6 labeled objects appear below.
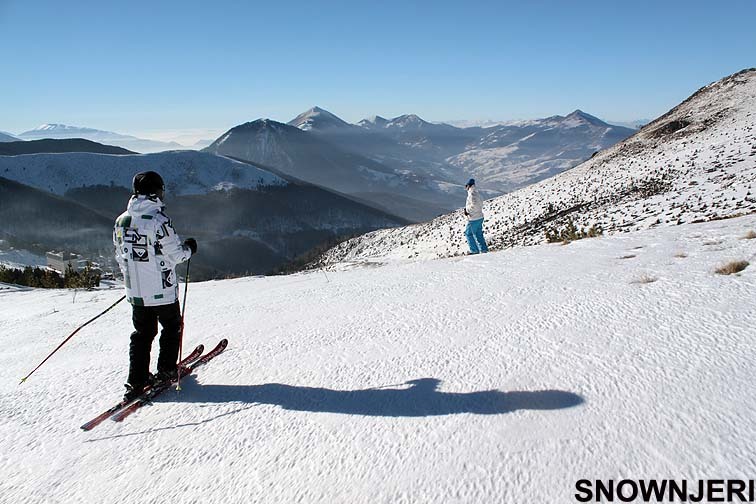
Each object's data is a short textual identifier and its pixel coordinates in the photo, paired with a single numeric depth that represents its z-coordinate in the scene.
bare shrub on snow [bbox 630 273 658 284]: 5.29
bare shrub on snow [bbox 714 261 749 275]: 5.06
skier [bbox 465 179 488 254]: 12.44
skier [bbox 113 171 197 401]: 4.14
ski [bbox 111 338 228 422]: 3.78
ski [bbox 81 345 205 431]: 3.62
